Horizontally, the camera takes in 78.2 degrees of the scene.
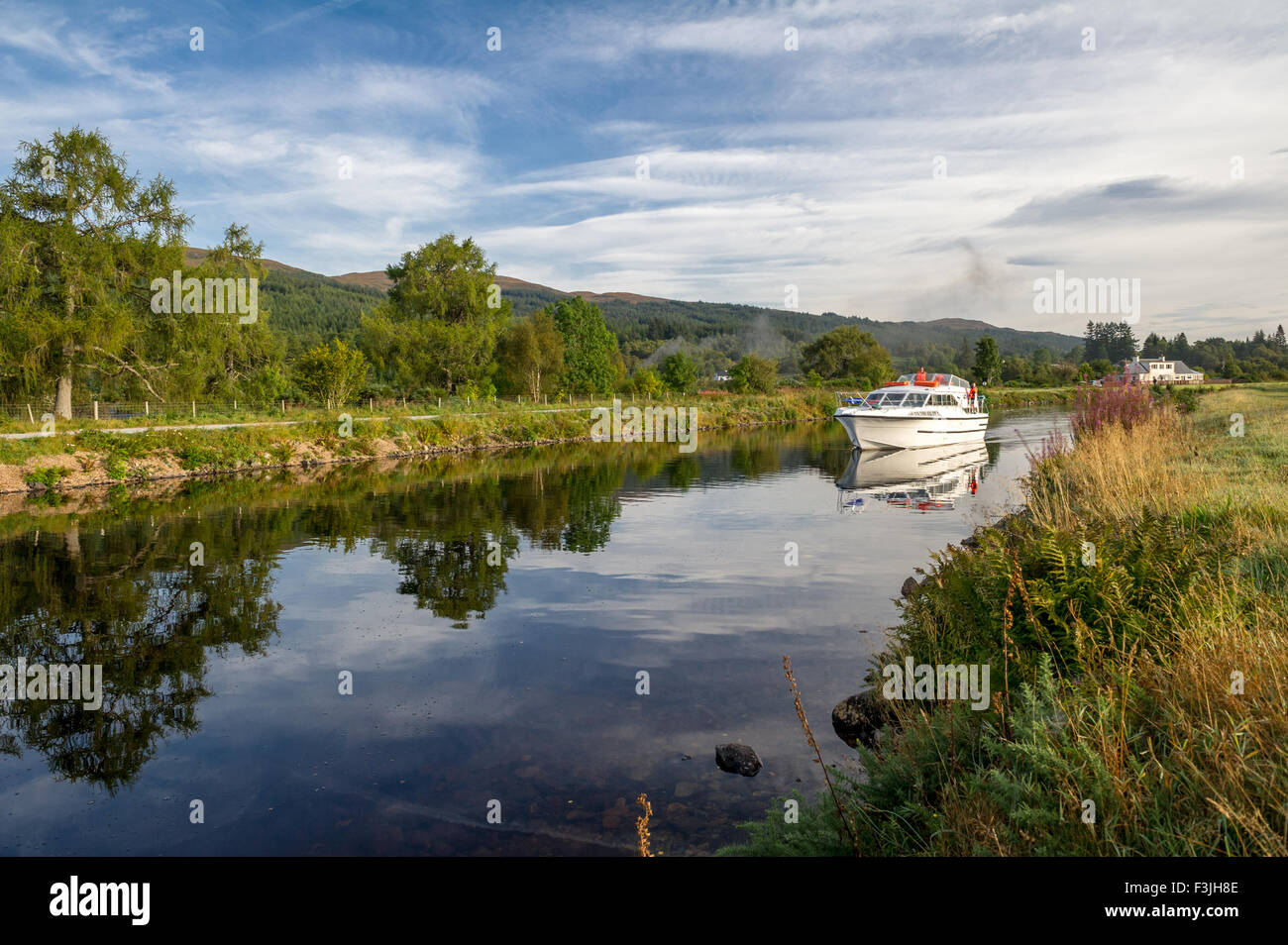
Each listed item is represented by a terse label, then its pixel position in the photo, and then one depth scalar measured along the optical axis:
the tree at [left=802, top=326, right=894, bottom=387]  115.25
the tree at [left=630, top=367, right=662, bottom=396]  77.25
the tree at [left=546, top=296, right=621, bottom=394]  75.62
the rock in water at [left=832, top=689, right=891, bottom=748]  7.84
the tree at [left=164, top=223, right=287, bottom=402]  39.75
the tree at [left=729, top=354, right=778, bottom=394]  87.00
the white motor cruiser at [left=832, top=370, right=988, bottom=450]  38.47
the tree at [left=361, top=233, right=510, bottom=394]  61.94
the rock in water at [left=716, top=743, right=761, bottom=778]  7.28
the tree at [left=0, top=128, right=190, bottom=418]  33.72
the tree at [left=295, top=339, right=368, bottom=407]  45.47
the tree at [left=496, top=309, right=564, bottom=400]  68.27
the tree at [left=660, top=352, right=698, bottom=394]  79.31
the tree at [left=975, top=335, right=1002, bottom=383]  114.25
